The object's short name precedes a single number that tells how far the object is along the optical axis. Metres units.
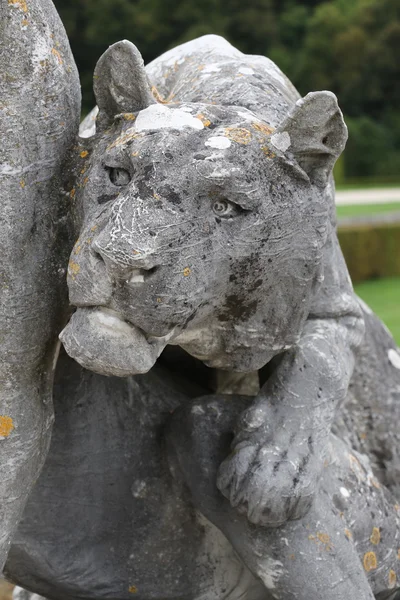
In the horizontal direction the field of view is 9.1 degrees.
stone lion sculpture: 2.31
